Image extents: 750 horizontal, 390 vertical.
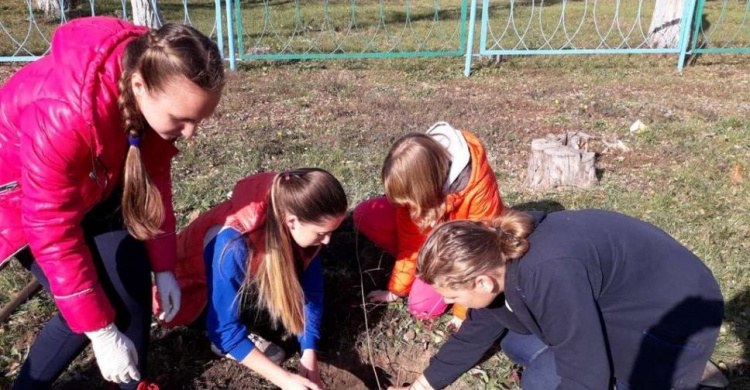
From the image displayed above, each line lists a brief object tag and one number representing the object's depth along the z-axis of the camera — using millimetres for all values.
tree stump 3979
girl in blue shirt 2049
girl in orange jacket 2477
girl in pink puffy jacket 1562
